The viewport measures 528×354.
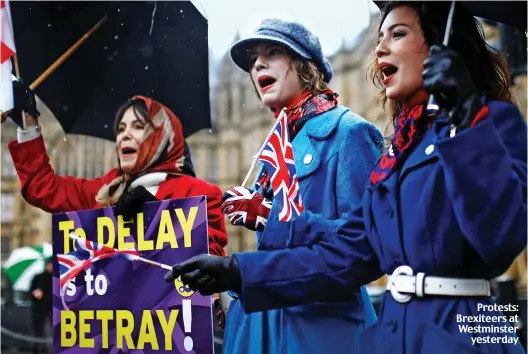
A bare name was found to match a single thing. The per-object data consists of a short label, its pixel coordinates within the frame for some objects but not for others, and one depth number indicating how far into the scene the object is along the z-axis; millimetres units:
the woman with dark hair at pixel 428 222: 1844
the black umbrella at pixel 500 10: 2119
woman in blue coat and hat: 2537
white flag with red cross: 3322
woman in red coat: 3041
